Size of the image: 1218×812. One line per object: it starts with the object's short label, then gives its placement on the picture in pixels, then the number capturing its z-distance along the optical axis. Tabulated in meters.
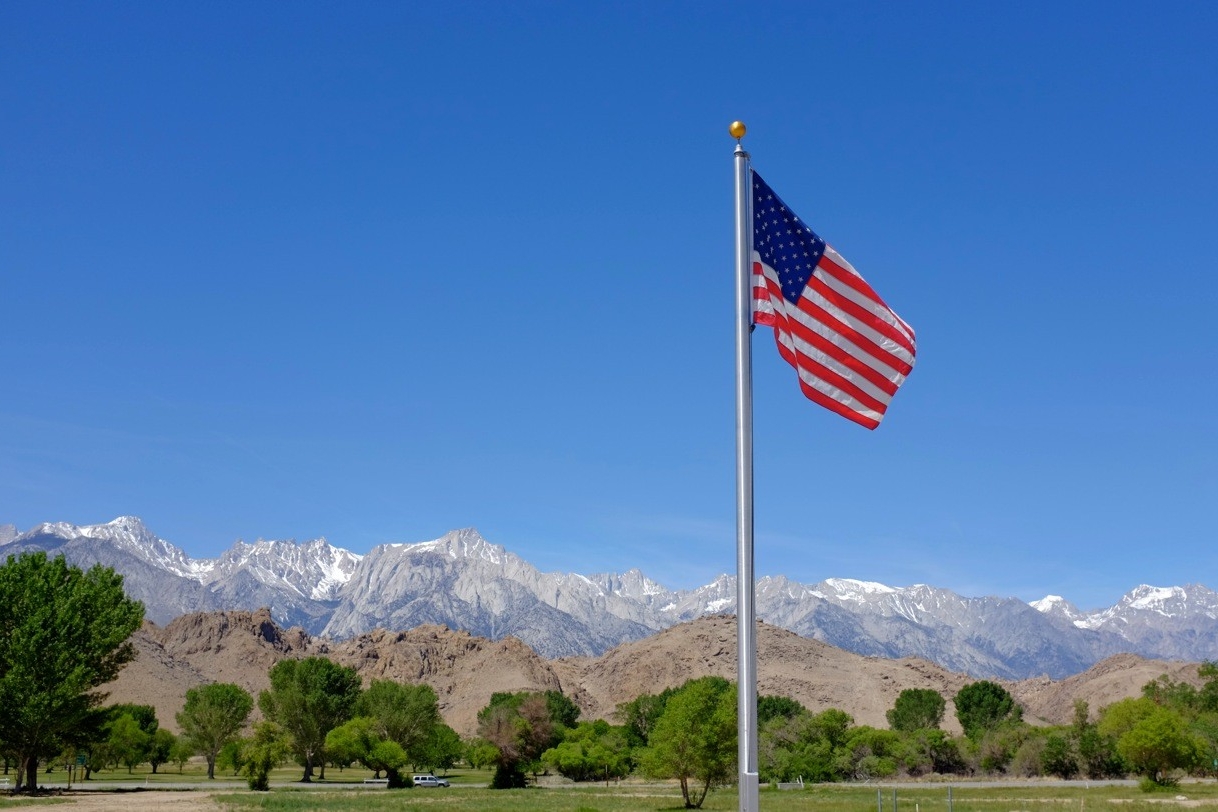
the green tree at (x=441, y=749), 119.75
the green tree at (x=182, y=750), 120.62
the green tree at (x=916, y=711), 152.50
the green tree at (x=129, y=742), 116.15
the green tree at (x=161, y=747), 125.75
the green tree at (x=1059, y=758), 106.00
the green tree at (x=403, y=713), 118.56
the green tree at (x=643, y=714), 140.38
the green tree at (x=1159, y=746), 82.88
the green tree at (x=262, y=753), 82.56
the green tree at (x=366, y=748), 101.81
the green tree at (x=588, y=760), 113.62
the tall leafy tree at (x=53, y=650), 66.56
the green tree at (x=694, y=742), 73.06
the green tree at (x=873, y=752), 114.75
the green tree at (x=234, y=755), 87.68
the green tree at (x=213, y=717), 112.25
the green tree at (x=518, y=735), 102.84
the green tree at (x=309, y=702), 116.06
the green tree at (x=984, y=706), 152.79
